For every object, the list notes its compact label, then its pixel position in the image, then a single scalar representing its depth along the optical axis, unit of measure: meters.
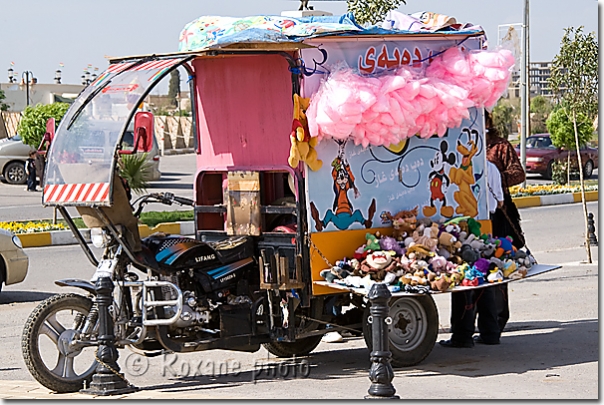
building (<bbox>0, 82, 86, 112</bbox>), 55.68
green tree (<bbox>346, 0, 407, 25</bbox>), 13.06
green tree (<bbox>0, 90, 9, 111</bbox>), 51.06
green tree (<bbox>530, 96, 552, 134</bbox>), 52.62
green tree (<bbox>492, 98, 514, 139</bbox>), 51.91
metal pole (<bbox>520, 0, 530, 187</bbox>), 23.95
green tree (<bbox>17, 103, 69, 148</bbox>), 23.34
